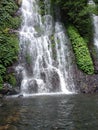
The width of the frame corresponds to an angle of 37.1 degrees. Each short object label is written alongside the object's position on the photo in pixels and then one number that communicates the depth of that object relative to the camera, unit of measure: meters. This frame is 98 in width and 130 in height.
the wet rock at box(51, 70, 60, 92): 9.97
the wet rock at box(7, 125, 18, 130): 5.05
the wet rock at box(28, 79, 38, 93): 9.54
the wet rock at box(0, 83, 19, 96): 9.12
